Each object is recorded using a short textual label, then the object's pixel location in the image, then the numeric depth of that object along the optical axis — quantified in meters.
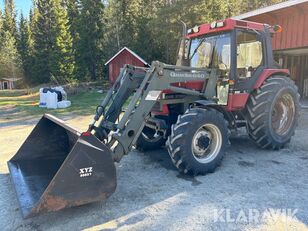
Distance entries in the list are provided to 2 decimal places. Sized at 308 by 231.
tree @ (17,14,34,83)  36.06
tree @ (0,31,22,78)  38.31
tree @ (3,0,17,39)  44.50
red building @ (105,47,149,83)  22.95
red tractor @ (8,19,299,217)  3.23
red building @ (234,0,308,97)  9.70
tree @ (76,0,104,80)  30.23
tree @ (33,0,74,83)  29.36
